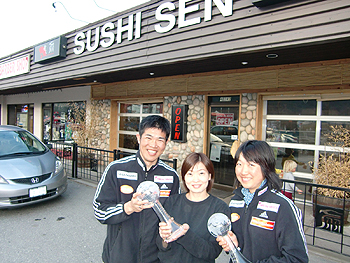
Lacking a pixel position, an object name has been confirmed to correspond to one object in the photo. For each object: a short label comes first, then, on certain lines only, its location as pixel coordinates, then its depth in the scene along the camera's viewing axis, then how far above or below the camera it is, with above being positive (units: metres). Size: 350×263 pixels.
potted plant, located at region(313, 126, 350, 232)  3.61 -0.98
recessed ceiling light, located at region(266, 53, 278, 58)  4.43 +1.29
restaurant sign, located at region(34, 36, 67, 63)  7.66 +2.29
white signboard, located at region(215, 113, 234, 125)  6.35 +0.17
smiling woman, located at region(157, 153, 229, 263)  1.52 -0.61
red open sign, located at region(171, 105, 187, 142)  6.72 +0.00
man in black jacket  1.78 -0.56
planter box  3.54 -1.33
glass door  6.28 -0.23
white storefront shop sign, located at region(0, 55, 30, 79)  9.53 +2.12
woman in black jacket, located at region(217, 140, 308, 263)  1.39 -0.55
